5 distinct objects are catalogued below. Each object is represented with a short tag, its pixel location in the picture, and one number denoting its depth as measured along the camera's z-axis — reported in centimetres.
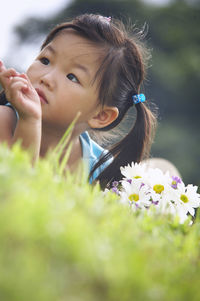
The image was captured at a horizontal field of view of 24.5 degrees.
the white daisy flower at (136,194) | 221
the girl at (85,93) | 238
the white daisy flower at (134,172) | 247
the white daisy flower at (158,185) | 225
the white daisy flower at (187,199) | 226
